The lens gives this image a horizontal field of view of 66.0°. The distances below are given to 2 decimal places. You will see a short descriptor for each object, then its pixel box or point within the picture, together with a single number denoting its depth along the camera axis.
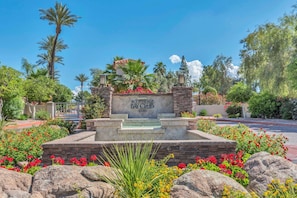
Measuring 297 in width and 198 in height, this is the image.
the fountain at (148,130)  4.71
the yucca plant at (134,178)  2.40
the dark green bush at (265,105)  19.86
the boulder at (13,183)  2.38
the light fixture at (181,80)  11.02
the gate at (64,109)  22.52
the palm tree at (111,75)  17.00
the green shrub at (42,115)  21.30
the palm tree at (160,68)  48.44
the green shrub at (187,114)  10.05
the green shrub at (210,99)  30.52
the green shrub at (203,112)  27.86
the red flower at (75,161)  3.80
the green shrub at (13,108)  19.69
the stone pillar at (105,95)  10.57
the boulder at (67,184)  2.40
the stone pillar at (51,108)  21.97
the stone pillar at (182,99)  10.57
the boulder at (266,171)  2.64
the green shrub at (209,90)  33.63
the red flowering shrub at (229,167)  3.20
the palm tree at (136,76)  16.34
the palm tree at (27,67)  38.08
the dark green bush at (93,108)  9.91
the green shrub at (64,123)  9.38
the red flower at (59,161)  3.90
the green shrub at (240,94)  23.64
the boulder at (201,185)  2.33
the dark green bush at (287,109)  18.33
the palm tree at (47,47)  36.44
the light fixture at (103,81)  10.78
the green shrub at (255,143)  5.11
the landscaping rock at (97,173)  2.57
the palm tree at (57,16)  29.48
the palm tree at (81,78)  58.41
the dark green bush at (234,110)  24.55
